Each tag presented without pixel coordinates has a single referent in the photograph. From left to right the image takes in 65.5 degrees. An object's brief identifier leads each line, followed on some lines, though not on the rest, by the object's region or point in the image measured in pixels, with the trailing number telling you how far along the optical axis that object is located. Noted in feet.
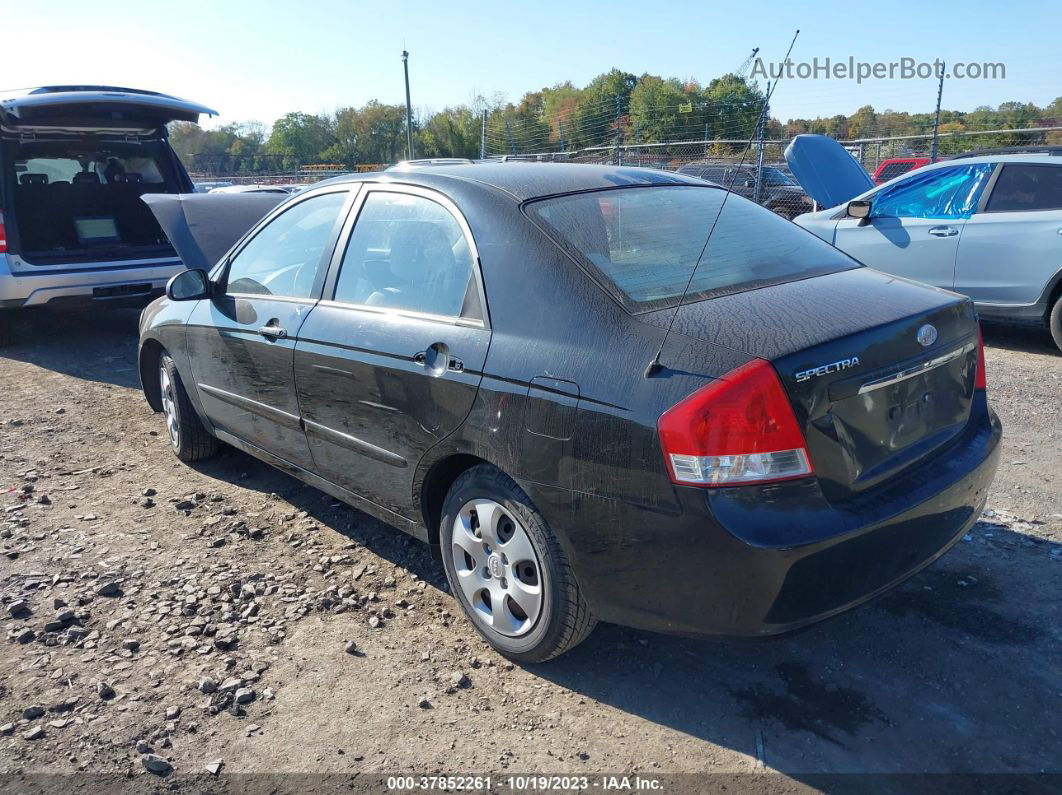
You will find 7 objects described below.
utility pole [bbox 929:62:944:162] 43.19
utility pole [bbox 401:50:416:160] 83.87
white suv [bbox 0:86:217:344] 24.16
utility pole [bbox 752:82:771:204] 42.27
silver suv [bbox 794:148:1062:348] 21.58
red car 56.13
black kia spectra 7.39
